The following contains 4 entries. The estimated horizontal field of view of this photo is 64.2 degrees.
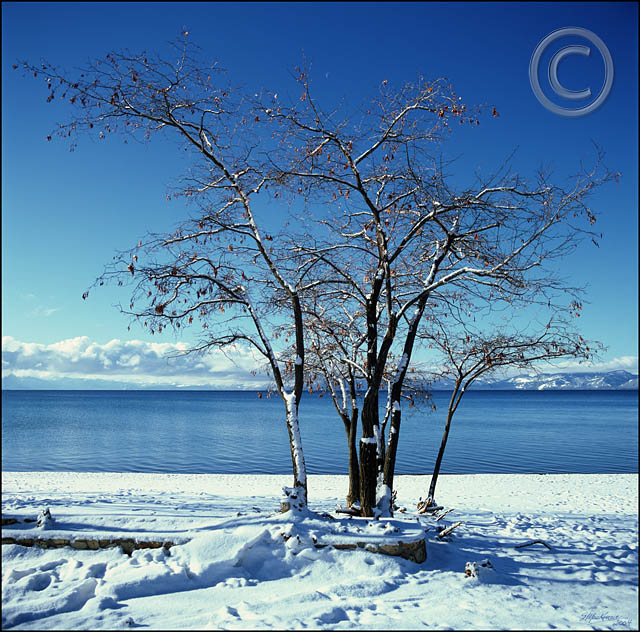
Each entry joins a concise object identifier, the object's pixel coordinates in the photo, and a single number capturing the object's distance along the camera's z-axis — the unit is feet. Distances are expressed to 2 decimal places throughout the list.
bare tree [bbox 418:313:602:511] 35.27
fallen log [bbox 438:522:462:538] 27.81
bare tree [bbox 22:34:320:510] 27.02
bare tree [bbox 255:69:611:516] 27.73
